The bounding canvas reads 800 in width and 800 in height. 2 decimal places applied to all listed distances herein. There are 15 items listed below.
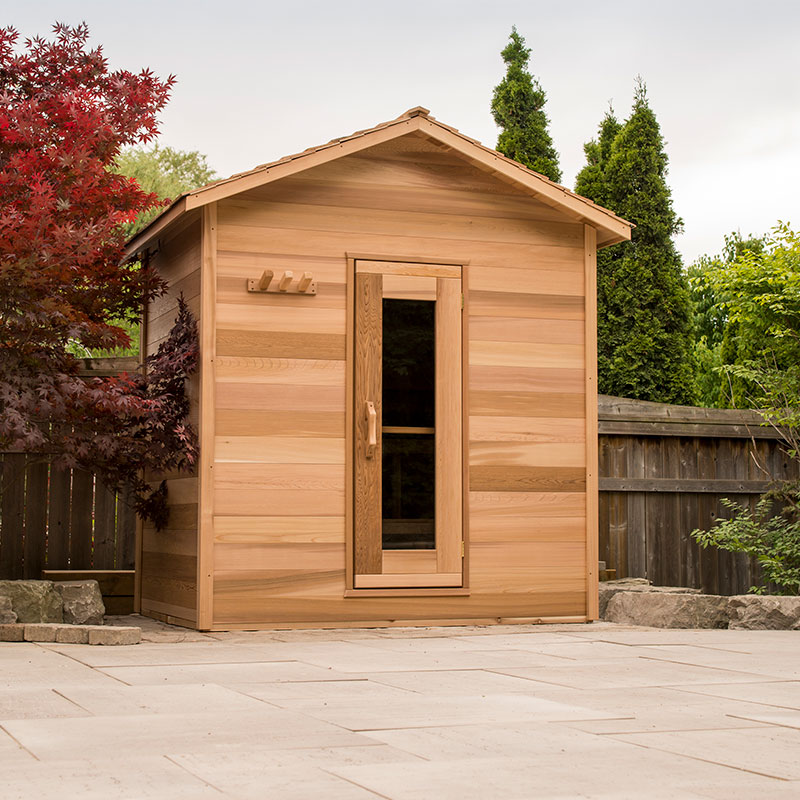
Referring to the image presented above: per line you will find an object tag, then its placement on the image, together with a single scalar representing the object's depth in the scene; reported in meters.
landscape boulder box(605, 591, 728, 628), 7.99
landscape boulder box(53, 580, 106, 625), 7.36
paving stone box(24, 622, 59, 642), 6.58
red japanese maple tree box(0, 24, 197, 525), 6.86
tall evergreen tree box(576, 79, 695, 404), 15.54
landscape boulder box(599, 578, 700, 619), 8.76
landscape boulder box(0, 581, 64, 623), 7.05
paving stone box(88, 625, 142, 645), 6.48
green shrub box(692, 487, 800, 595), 9.93
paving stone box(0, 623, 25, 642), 6.60
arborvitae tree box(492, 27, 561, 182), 18.50
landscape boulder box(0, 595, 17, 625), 6.81
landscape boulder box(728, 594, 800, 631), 7.91
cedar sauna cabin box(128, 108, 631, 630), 7.34
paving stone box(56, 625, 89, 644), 6.53
